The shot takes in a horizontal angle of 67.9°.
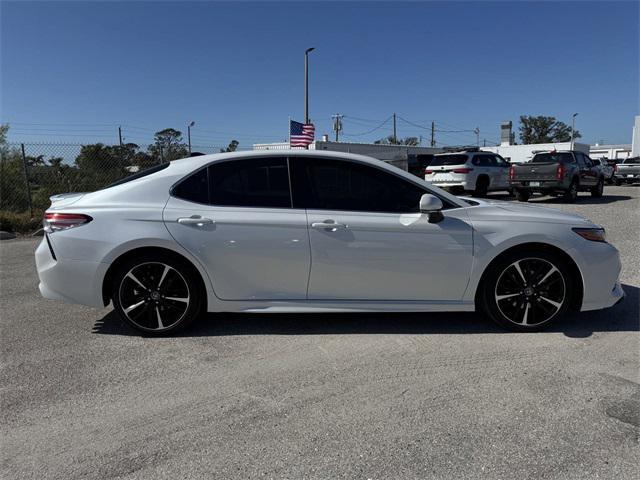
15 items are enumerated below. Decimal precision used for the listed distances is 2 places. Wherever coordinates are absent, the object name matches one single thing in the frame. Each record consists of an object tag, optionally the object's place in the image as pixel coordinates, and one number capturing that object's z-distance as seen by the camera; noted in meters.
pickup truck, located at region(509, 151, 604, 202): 14.95
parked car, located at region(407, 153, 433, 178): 28.06
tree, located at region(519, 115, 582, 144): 99.06
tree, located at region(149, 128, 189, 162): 13.61
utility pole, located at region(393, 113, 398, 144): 76.46
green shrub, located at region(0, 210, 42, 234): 10.54
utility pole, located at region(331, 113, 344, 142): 61.18
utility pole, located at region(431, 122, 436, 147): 80.84
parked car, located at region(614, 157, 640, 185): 26.64
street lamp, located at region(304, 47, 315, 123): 25.09
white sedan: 3.87
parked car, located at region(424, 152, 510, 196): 16.30
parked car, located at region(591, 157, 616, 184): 28.41
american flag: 22.00
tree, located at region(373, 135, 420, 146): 79.82
